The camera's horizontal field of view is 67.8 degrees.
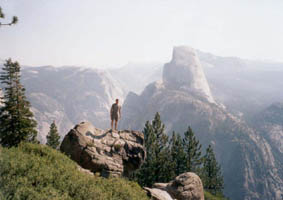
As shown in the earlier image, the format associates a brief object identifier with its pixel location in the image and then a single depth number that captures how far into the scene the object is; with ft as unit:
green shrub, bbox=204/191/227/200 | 140.91
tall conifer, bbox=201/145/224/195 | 186.65
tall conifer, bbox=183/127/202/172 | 171.22
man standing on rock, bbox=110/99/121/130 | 75.00
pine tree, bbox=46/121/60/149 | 196.95
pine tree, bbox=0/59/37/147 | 93.30
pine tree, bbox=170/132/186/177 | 166.09
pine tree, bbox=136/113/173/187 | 151.33
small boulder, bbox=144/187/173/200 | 54.60
